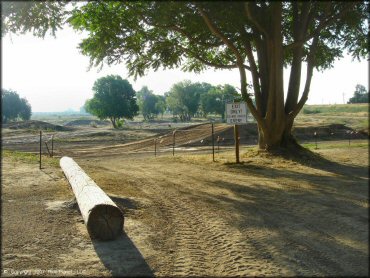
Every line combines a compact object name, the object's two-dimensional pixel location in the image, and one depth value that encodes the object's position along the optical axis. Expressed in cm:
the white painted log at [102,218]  646
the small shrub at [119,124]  8256
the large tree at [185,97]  12125
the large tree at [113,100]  8369
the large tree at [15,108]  9538
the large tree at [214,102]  10319
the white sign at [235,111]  1571
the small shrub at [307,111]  5572
